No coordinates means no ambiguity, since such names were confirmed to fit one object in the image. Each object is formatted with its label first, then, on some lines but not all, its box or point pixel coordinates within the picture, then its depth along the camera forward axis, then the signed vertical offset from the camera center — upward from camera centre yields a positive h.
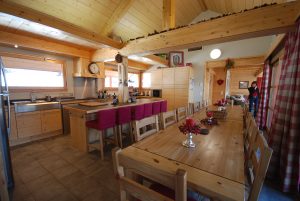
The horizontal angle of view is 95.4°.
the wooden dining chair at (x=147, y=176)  0.56 -0.44
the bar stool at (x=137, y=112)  2.95 -0.54
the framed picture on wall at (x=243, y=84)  8.94 +0.27
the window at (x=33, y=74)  3.21 +0.34
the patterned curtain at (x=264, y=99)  3.84 -0.30
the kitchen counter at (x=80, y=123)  2.61 -0.73
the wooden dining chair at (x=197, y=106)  3.59 -0.50
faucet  3.43 -0.27
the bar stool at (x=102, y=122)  2.39 -0.65
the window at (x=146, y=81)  6.89 +0.33
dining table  0.77 -0.56
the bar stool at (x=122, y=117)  2.75 -0.61
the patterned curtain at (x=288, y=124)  1.59 -0.44
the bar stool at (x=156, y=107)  3.72 -0.56
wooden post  3.64 +0.14
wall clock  4.22 +0.60
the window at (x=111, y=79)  5.44 +0.34
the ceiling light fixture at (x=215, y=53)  5.13 +1.31
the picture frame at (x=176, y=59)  5.85 +1.23
